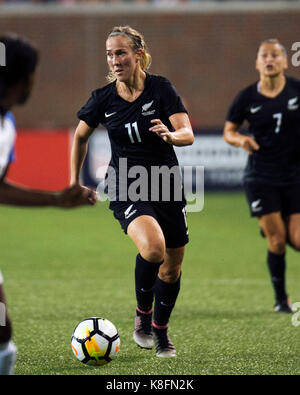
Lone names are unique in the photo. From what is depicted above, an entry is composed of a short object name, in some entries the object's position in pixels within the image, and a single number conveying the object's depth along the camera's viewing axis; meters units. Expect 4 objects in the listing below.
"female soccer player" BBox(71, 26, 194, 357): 10.42
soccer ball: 10.05
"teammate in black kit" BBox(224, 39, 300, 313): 13.94
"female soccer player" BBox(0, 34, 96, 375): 7.03
